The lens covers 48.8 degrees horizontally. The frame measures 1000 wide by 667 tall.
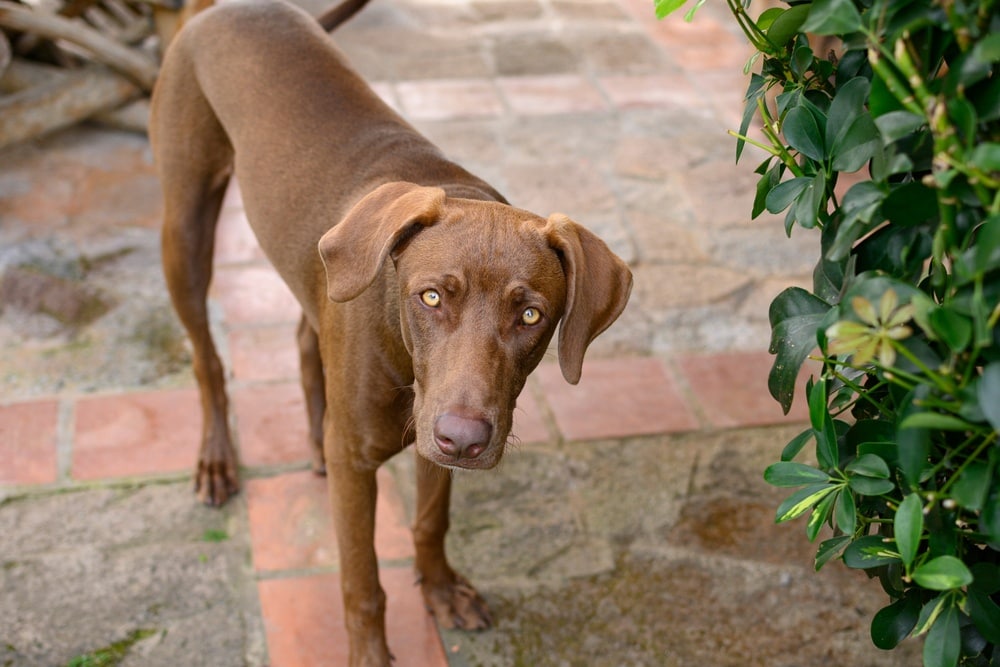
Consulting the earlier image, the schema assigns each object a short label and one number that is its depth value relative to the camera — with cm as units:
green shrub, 154
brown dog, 245
